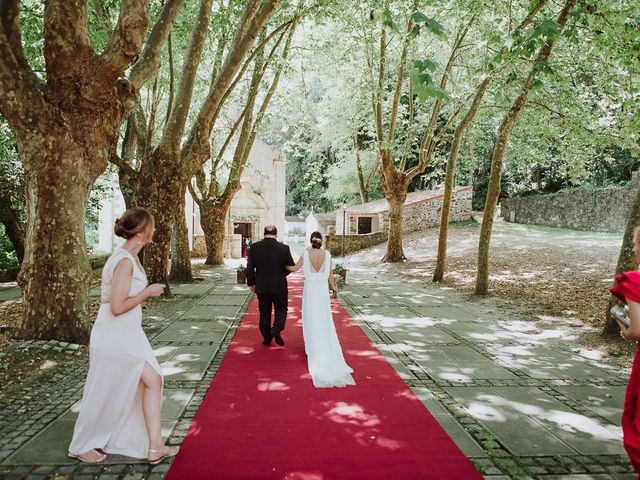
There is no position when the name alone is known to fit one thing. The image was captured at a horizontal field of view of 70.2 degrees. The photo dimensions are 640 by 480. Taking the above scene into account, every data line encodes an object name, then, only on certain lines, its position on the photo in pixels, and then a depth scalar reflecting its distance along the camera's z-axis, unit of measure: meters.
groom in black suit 6.75
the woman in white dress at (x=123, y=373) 3.24
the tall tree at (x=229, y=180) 16.88
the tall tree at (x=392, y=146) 16.81
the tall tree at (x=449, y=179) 12.30
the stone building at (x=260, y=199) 35.56
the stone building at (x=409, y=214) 28.97
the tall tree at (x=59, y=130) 5.96
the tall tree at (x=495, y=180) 10.02
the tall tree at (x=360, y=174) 29.51
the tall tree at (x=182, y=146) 10.01
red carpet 3.36
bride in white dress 5.41
